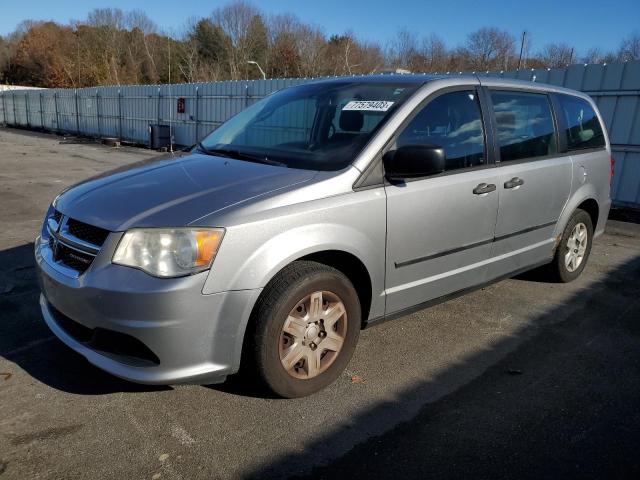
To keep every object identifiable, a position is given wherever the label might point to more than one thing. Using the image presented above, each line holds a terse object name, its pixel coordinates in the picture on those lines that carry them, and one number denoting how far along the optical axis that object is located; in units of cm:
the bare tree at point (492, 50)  5147
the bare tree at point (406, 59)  5188
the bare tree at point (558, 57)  4609
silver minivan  238
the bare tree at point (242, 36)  5656
